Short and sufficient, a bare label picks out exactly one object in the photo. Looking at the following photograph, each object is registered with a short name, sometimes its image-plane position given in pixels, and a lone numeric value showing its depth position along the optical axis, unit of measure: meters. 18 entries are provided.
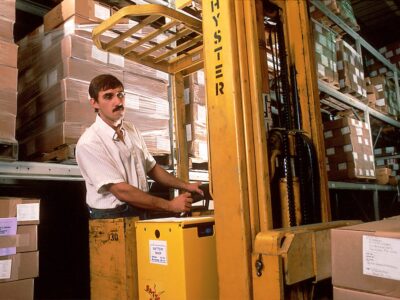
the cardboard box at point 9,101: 2.65
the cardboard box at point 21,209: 2.56
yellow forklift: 1.69
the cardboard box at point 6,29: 2.70
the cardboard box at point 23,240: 2.54
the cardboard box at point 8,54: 2.68
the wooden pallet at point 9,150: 2.64
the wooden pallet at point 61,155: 2.93
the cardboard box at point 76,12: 3.16
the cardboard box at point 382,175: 7.48
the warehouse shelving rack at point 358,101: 5.79
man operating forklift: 2.53
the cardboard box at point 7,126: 2.63
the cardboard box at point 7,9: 2.70
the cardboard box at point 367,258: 1.29
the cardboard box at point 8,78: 2.66
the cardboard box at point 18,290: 2.51
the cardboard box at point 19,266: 2.52
